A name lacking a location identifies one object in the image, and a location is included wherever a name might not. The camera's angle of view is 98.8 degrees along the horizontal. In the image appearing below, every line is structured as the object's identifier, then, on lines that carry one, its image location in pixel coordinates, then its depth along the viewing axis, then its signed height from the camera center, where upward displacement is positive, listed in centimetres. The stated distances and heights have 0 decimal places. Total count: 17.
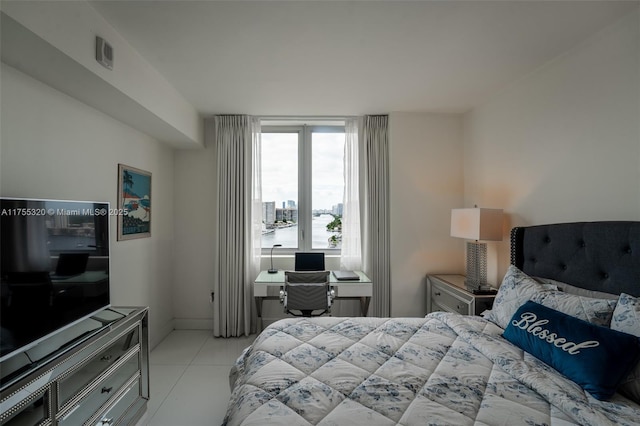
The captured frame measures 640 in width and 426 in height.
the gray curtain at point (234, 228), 324 -14
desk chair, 276 -77
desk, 294 -78
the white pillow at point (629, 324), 112 -51
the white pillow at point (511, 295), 173 -53
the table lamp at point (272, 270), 328 -66
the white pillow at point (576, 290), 157 -48
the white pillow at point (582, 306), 137 -49
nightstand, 235 -78
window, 358 +40
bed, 104 -74
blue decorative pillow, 111 -61
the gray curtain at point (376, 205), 330 +12
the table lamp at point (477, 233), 242 -16
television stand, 115 -80
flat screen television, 124 -26
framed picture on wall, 244 +14
